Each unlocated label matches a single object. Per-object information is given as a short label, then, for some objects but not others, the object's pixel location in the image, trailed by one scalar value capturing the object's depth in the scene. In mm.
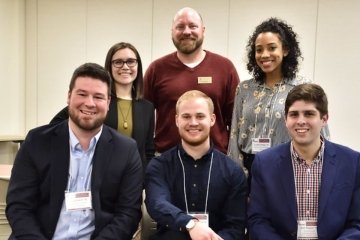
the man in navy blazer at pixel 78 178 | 1853
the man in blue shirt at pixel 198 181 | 1957
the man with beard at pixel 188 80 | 2680
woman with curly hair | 2246
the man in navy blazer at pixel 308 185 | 1779
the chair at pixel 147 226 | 2219
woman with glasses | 2467
